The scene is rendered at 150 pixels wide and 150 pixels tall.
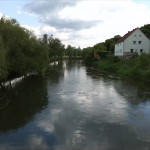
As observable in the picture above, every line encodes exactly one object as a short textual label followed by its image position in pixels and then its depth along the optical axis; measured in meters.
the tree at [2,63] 14.39
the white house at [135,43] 40.21
